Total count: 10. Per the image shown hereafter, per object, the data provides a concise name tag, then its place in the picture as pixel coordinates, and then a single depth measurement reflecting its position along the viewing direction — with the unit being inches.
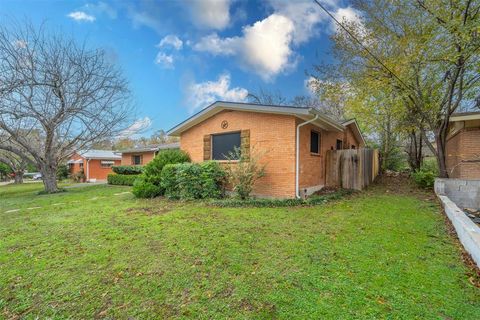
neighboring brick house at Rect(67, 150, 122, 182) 997.8
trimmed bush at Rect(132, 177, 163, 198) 391.2
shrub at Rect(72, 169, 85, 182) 1002.8
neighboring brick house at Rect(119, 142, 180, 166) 807.7
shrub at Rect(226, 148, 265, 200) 322.3
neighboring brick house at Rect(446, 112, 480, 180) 333.7
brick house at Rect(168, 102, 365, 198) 331.0
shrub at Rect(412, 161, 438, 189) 393.4
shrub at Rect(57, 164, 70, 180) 1075.9
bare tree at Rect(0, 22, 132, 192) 464.4
